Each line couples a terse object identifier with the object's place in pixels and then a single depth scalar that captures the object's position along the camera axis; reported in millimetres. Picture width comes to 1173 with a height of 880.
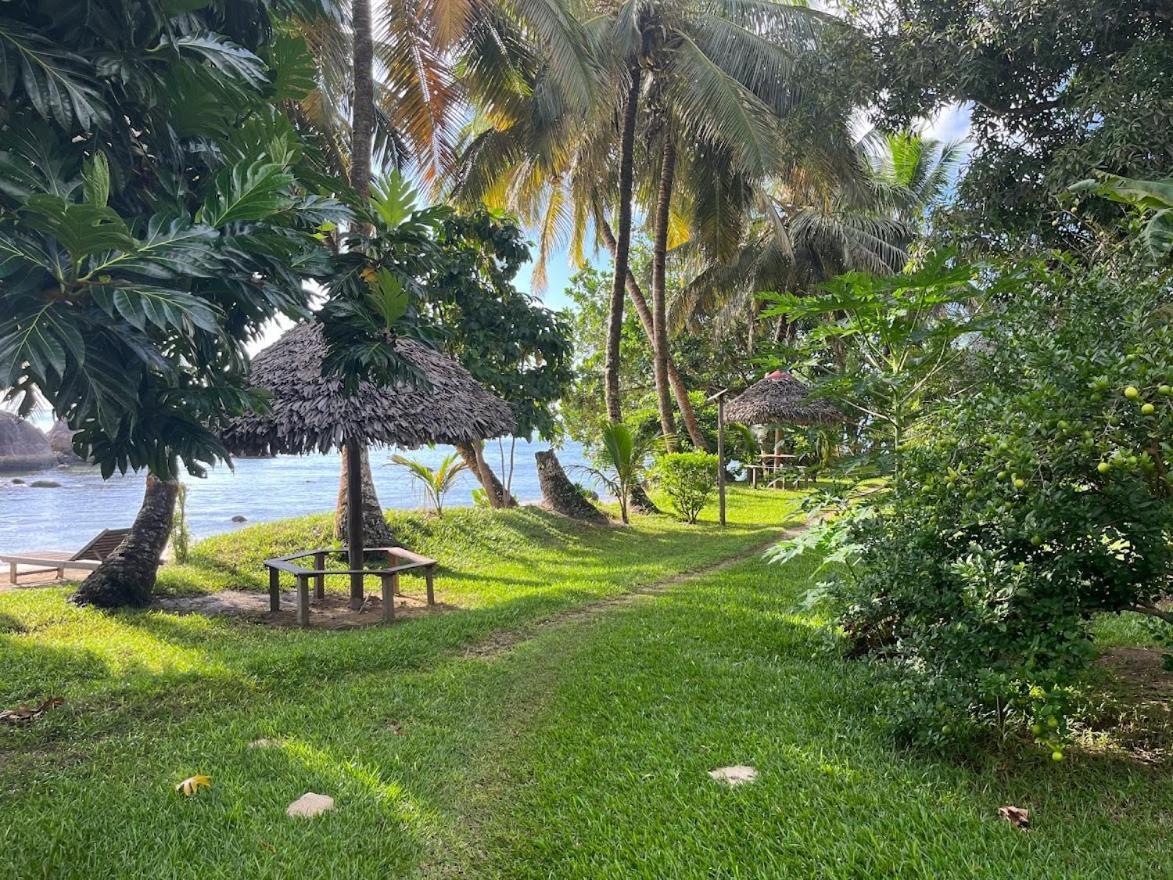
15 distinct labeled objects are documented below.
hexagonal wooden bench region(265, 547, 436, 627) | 6246
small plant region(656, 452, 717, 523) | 12359
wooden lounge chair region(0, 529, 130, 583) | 8320
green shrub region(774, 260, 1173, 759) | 2486
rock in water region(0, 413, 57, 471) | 34875
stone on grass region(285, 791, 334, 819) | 2803
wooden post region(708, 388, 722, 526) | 11969
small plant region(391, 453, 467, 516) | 10820
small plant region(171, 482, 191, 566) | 8547
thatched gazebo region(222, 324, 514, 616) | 6625
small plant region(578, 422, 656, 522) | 11938
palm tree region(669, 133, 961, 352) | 18109
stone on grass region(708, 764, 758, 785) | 2869
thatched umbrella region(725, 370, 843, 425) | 16234
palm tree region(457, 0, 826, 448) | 10273
